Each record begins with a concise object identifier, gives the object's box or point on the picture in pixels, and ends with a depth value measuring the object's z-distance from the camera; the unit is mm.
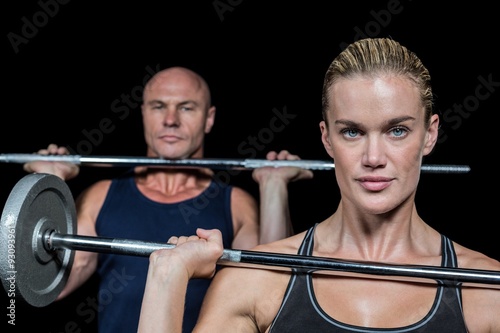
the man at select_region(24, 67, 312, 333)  2090
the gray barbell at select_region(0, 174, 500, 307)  1348
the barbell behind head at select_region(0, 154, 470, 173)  2115
